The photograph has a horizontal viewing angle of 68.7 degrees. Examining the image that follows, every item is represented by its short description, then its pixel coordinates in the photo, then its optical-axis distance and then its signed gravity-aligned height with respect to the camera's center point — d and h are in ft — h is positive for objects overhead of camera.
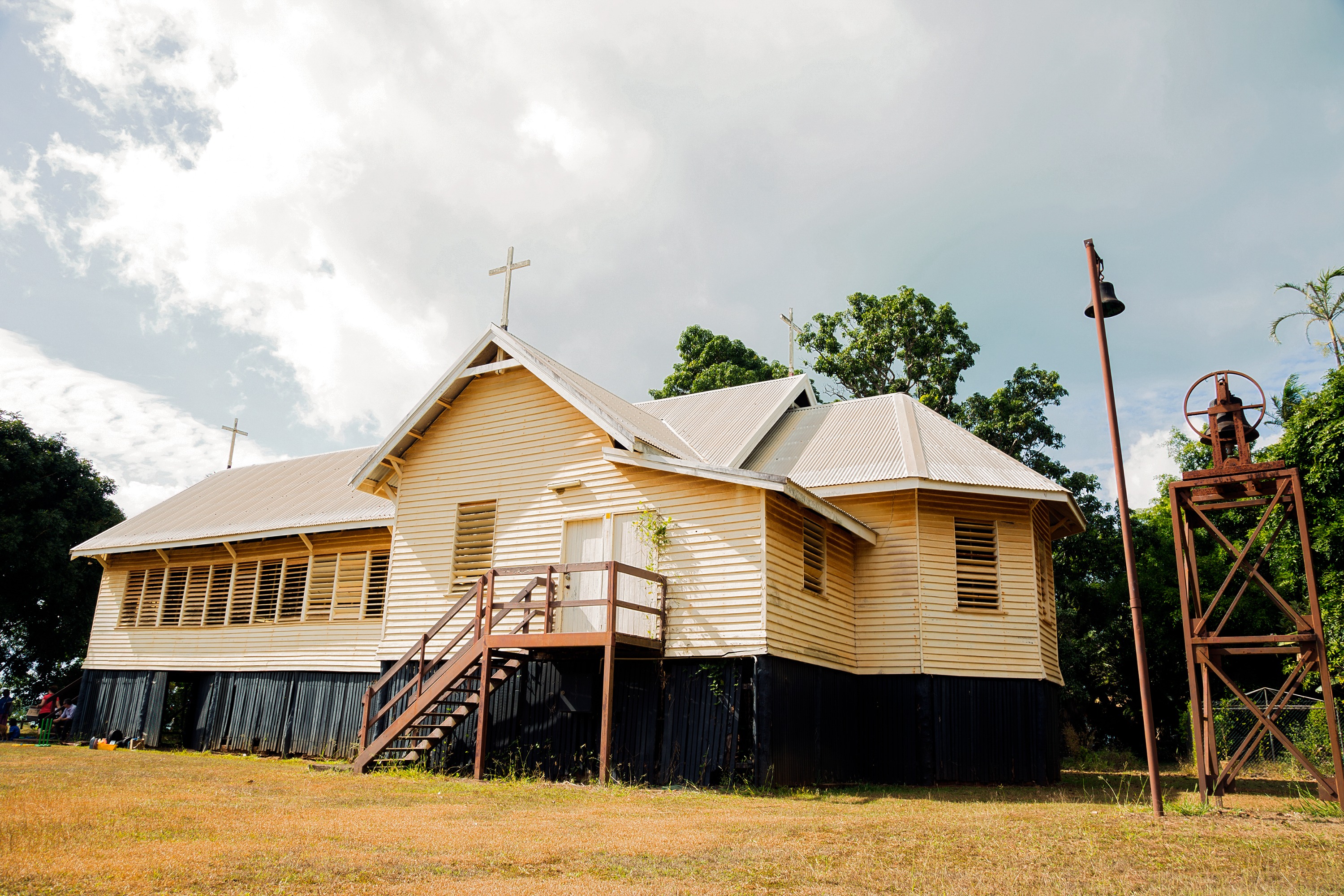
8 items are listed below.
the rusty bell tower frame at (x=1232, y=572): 39.93 +6.92
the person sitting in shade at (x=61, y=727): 84.58 -1.93
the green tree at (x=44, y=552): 112.37 +16.51
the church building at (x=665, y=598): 50.57 +7.11
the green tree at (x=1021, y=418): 103.35 +32.58
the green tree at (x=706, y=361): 124.67 +45.11
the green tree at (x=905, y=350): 111.96 +42.24
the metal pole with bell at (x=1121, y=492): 35.81 +8.62
